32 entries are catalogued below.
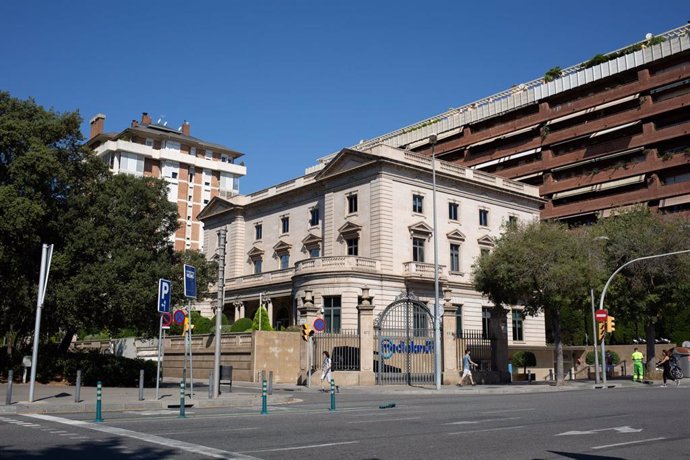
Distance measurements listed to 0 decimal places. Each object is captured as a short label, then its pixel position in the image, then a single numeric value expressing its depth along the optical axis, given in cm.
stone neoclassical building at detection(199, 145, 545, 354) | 4628
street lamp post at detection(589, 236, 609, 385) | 3408
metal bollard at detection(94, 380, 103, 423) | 1413
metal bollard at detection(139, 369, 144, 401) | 1955
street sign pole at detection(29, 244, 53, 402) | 1816
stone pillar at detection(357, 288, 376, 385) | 3189
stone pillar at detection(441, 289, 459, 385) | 3375
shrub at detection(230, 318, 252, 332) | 4247
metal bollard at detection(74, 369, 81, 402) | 1867
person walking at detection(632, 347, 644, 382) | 3581
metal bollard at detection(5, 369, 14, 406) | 1755
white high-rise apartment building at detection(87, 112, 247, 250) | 9219
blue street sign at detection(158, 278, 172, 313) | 1994
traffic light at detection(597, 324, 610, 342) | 3300
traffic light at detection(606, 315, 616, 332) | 3316
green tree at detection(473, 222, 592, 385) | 3316
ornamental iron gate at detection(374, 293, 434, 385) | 3222
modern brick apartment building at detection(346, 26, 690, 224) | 6688
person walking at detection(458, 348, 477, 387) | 3154
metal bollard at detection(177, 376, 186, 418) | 1579
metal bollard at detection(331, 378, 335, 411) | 1734
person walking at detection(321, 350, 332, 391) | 2839
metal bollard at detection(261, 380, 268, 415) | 1686
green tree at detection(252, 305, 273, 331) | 4185
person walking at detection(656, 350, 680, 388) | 3341
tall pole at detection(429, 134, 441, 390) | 2950
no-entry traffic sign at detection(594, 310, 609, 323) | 3253
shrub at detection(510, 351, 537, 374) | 4938
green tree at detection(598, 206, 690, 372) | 3691
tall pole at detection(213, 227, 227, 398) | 2089
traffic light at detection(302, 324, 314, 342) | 2998
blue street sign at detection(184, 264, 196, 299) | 2036
